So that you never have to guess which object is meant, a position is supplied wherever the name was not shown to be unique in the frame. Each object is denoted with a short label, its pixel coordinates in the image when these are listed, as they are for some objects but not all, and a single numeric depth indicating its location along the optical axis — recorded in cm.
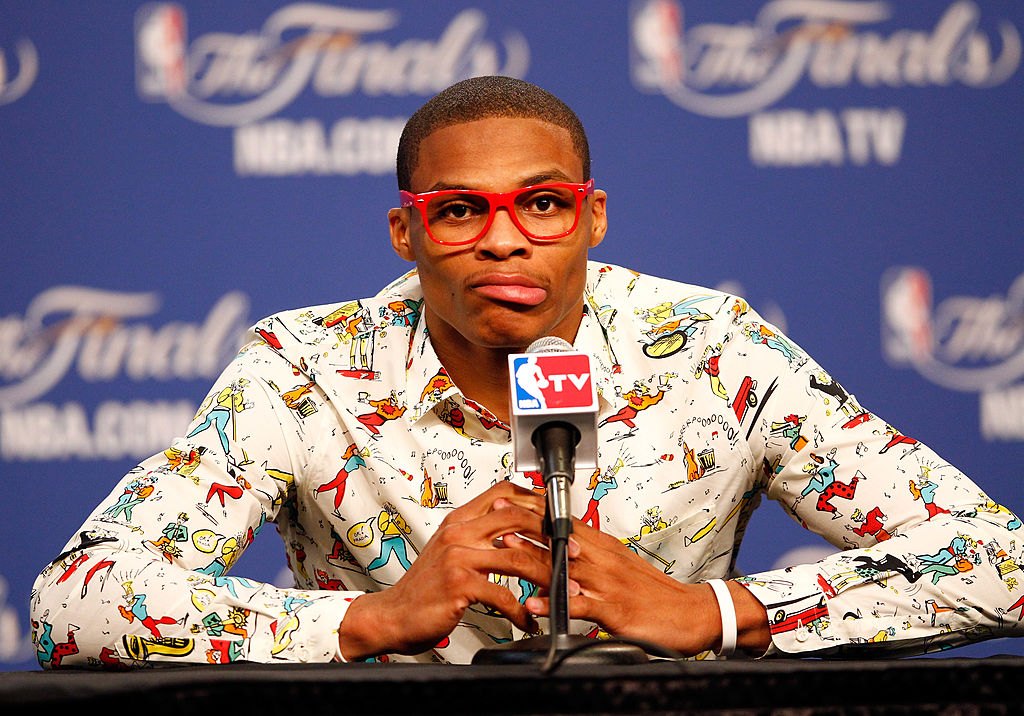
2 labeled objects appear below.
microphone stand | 569
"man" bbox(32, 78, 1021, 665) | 583
